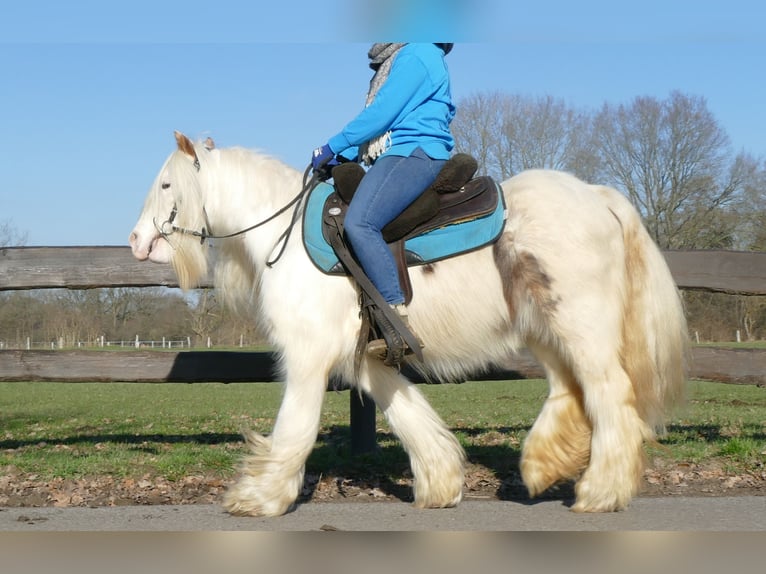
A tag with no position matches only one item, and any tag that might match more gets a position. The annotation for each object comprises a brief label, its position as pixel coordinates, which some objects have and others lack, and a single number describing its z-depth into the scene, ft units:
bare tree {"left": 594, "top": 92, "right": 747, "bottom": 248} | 134.10
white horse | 15.99
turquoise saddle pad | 16.40
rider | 16.05
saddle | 16.46
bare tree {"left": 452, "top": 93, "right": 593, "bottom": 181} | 109.70
